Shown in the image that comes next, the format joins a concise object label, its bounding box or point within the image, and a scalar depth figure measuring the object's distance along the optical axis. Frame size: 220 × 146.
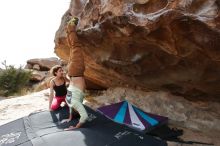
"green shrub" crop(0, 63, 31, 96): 17.16
